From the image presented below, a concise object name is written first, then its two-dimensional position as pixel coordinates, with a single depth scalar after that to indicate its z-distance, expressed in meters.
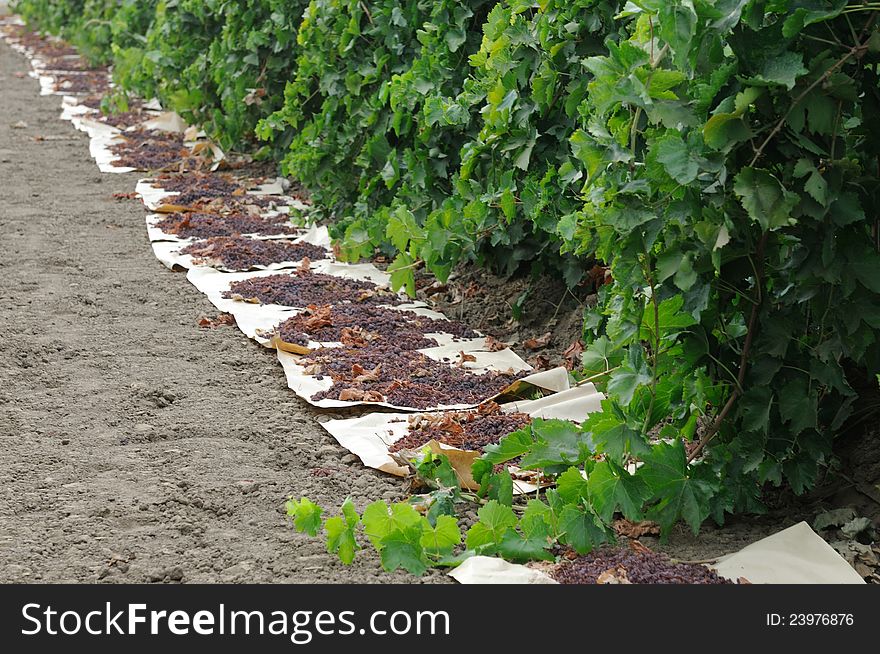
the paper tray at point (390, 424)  3.36
